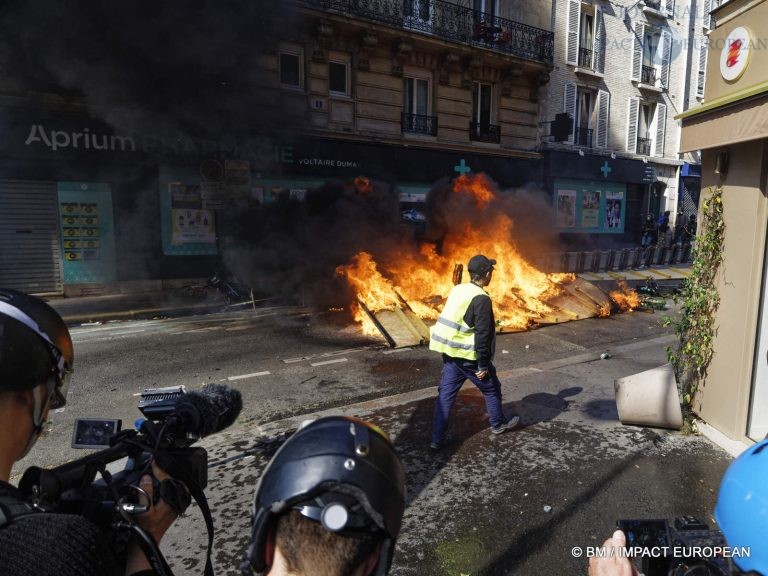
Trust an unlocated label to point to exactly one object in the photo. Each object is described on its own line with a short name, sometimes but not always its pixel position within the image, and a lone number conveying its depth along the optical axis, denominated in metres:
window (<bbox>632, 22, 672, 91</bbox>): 22.16
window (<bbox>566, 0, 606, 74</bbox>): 19.77
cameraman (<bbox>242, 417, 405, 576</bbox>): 1.17
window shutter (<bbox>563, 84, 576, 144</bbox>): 20.17
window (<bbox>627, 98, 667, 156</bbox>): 23.02
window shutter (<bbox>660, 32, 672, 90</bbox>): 23.06
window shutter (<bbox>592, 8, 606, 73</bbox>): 20.77
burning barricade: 9.59
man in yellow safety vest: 4.50
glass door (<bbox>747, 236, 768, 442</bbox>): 4.21
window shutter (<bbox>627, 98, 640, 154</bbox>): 22.27
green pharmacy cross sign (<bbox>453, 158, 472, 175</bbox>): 17.69
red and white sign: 4.23
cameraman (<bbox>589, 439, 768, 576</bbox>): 1.37
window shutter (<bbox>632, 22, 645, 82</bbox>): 21.98
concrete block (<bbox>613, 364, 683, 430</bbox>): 4.81
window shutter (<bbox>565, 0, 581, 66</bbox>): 19.61
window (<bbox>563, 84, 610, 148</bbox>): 20.86
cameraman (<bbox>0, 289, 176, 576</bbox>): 1.05
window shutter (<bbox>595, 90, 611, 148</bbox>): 21.23
